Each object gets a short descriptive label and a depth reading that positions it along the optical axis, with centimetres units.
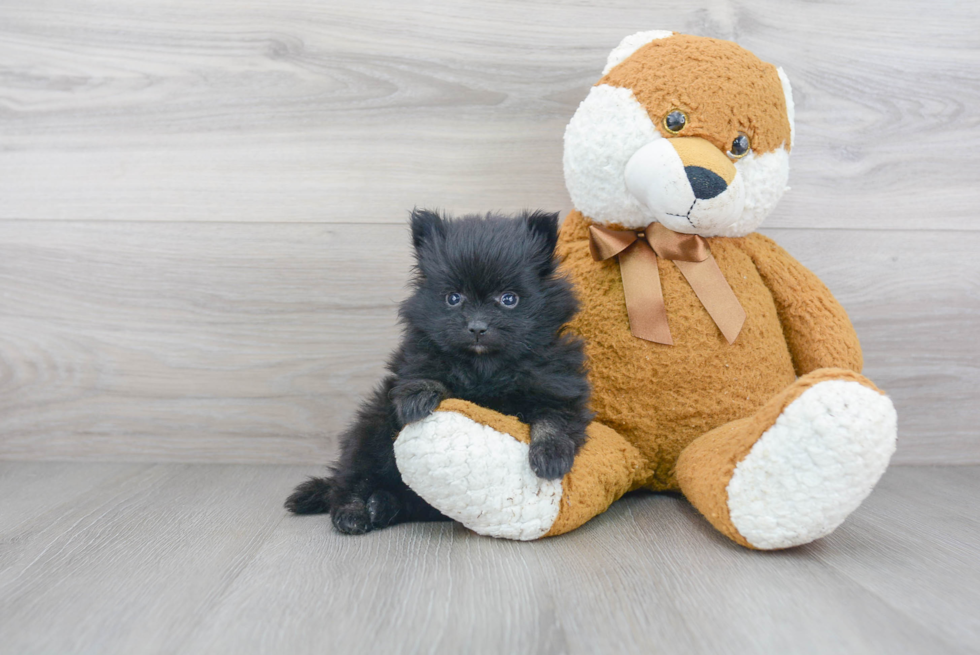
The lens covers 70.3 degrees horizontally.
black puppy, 91
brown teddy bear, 88
